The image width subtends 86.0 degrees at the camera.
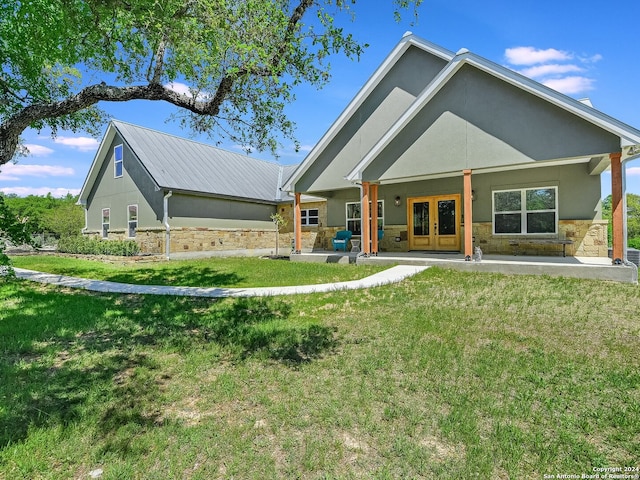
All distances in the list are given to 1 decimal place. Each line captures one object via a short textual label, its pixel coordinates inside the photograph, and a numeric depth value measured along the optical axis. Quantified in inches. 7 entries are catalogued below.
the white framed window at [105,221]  763.4
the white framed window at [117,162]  728.3
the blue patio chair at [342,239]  616.4
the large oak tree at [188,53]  228.4
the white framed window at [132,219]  697.0
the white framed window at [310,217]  746.8
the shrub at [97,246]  633.0
